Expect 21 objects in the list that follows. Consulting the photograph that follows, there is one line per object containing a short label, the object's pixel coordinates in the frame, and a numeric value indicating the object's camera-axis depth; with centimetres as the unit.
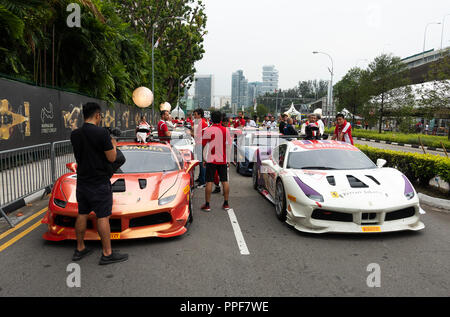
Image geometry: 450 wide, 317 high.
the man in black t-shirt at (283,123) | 1194
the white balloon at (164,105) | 3272
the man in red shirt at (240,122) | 1905
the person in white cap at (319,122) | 1094
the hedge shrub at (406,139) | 2317
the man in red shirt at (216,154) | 639
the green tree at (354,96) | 3706
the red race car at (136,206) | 433
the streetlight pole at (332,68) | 3953
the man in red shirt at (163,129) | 940
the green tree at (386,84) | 3341
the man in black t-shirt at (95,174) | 378
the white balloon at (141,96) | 1992
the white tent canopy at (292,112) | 4418
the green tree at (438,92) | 2348
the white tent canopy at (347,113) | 4268
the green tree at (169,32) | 3022
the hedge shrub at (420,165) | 726
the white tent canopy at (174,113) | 5562
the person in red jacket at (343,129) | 903
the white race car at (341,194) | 471
